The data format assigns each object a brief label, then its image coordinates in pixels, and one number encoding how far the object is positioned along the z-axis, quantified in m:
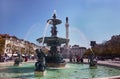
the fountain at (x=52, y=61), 5.74
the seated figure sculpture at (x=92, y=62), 8.36
